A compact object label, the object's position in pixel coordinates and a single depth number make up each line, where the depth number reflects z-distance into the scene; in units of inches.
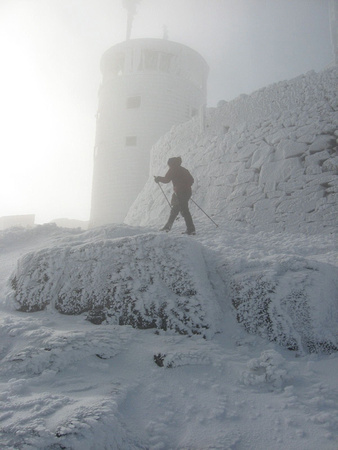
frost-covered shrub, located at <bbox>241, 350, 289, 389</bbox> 103.7
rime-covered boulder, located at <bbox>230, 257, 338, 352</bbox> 130.0
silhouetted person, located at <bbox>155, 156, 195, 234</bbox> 267.3
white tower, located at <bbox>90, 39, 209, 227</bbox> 747.4
